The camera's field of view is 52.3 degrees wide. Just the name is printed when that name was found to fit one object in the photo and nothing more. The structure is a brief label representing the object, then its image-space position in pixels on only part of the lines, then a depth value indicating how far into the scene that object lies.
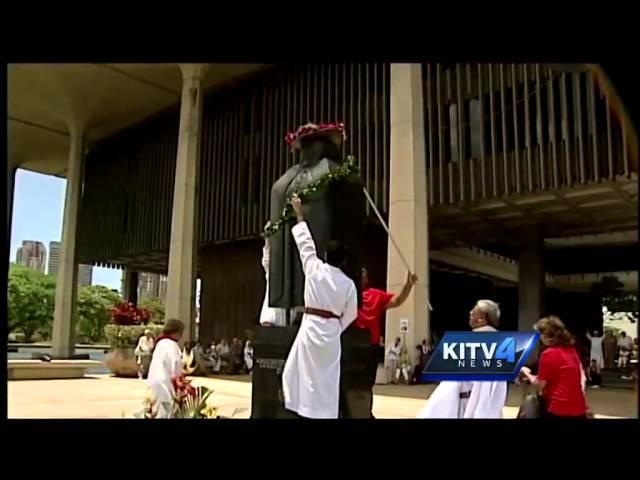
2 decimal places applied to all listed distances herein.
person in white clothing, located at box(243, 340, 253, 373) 17.83
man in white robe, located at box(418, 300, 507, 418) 3.69
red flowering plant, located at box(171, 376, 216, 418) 4.71
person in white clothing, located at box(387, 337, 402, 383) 13.00
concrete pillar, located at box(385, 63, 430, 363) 13.49
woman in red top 3.76
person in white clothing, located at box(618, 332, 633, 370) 14.73
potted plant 12.65
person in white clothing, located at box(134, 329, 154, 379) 13.50
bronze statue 4.13
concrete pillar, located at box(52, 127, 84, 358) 25.14
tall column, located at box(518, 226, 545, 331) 18.70
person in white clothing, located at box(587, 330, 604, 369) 13.47
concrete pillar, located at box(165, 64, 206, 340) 19.30
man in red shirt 4.29
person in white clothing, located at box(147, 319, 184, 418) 4.85
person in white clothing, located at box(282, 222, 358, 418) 3.88
